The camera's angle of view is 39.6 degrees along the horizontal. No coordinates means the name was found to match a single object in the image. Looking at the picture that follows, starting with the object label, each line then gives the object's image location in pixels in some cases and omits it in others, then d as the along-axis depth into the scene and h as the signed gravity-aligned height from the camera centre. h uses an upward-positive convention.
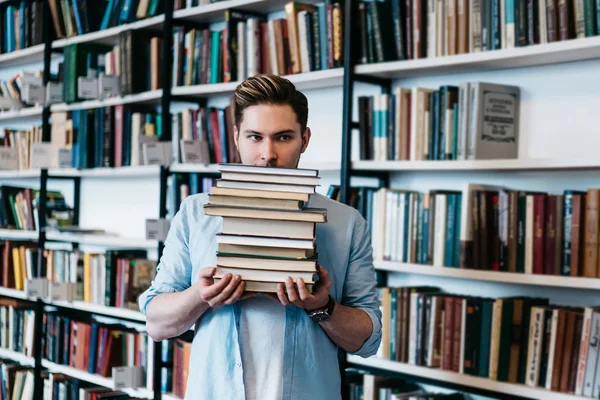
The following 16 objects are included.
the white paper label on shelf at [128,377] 3.69 -0.95
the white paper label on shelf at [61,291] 4.16 -0.64
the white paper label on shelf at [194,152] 3.53 +0.06
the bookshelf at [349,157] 2.46 +0.05
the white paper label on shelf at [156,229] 3.58 -0.27
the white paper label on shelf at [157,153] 3.65 +0.06
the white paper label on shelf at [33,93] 4.33 +0.37
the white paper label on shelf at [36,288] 4.22 -0.64
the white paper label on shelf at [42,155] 4.25 +0.04
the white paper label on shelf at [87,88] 4.01 +0.37
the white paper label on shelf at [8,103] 4.72 +0.34
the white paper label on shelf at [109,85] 3.92 +0.38
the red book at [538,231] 2.46 -0.17
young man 1.61 -0.27
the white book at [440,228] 2.68 -0.18
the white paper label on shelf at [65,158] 4.21 +0.03
